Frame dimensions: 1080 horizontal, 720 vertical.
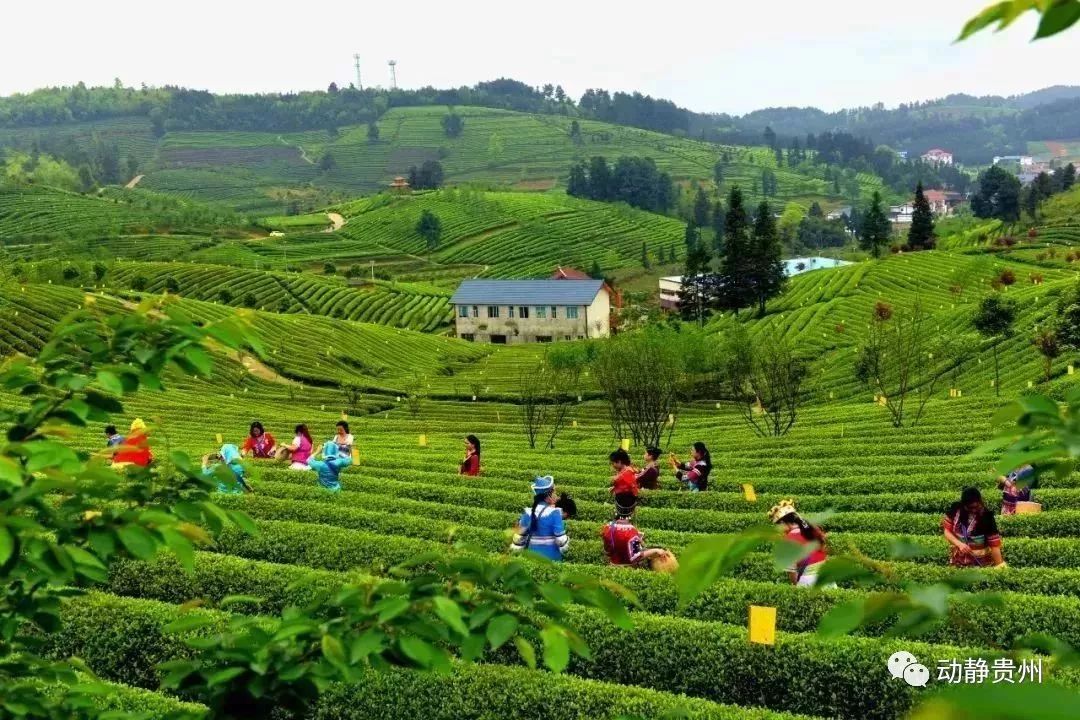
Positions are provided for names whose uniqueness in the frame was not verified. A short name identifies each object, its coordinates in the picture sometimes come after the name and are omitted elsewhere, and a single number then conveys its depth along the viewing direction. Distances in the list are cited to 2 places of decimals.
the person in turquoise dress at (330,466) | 14.90
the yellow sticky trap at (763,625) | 7.71
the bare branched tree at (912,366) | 31.52
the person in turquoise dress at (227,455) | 13.91
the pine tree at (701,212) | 149.73
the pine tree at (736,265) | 61.19
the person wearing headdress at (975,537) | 9.51
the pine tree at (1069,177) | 96.45
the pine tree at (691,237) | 120.56
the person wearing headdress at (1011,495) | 11.91
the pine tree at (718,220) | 138.93
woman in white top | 15.98
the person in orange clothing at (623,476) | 11.33
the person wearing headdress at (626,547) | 10.56
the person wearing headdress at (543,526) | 10.31
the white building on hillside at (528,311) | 80.44
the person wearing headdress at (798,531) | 8.32
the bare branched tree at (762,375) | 24.56
